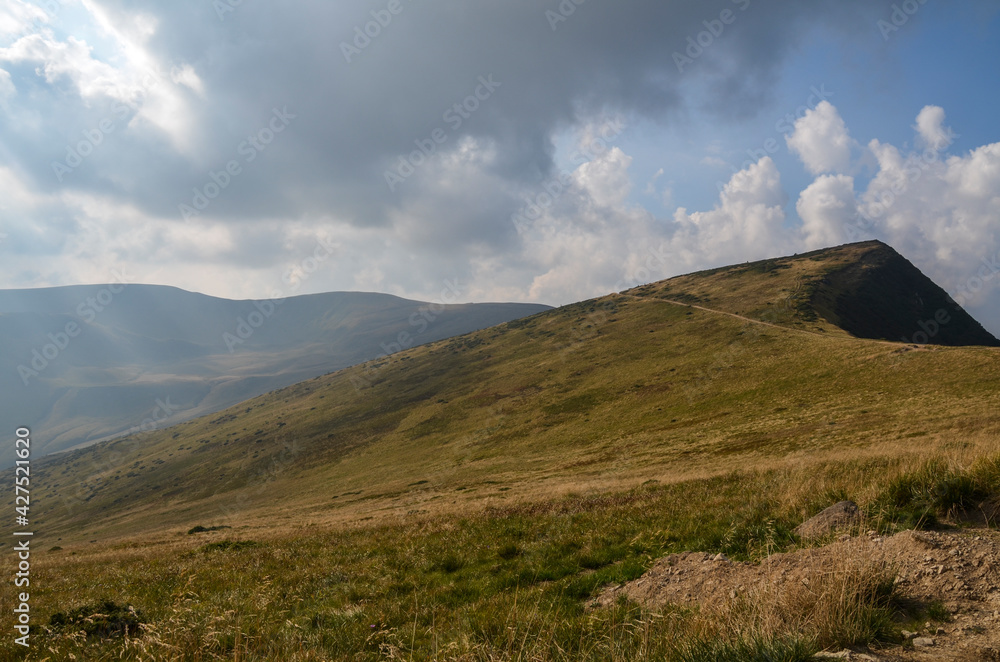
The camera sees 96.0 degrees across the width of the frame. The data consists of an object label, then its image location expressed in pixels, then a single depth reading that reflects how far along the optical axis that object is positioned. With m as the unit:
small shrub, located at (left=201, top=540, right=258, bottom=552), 19.56
